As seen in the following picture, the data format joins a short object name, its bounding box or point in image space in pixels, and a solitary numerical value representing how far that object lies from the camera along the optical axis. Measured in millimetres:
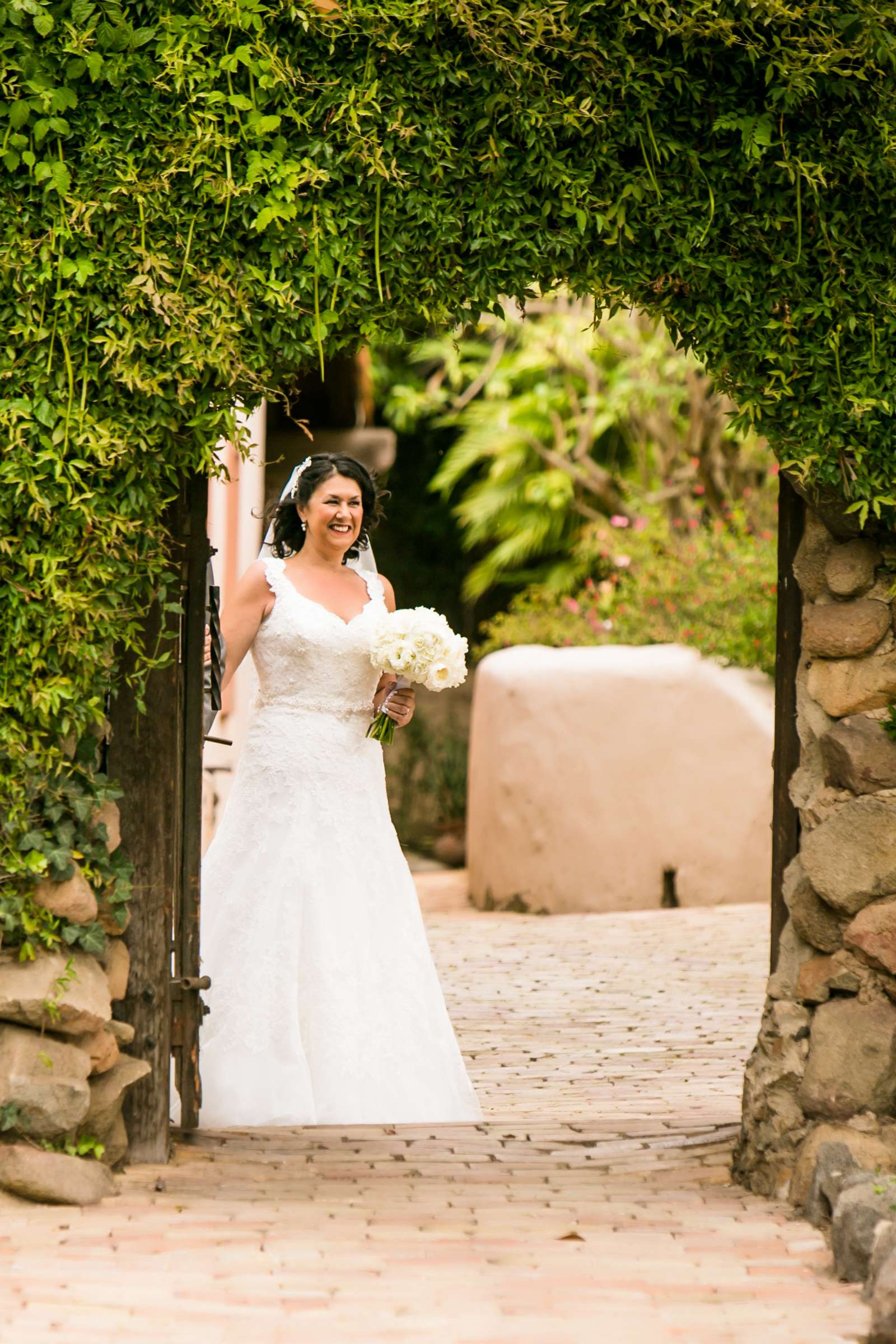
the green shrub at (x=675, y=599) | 22687
